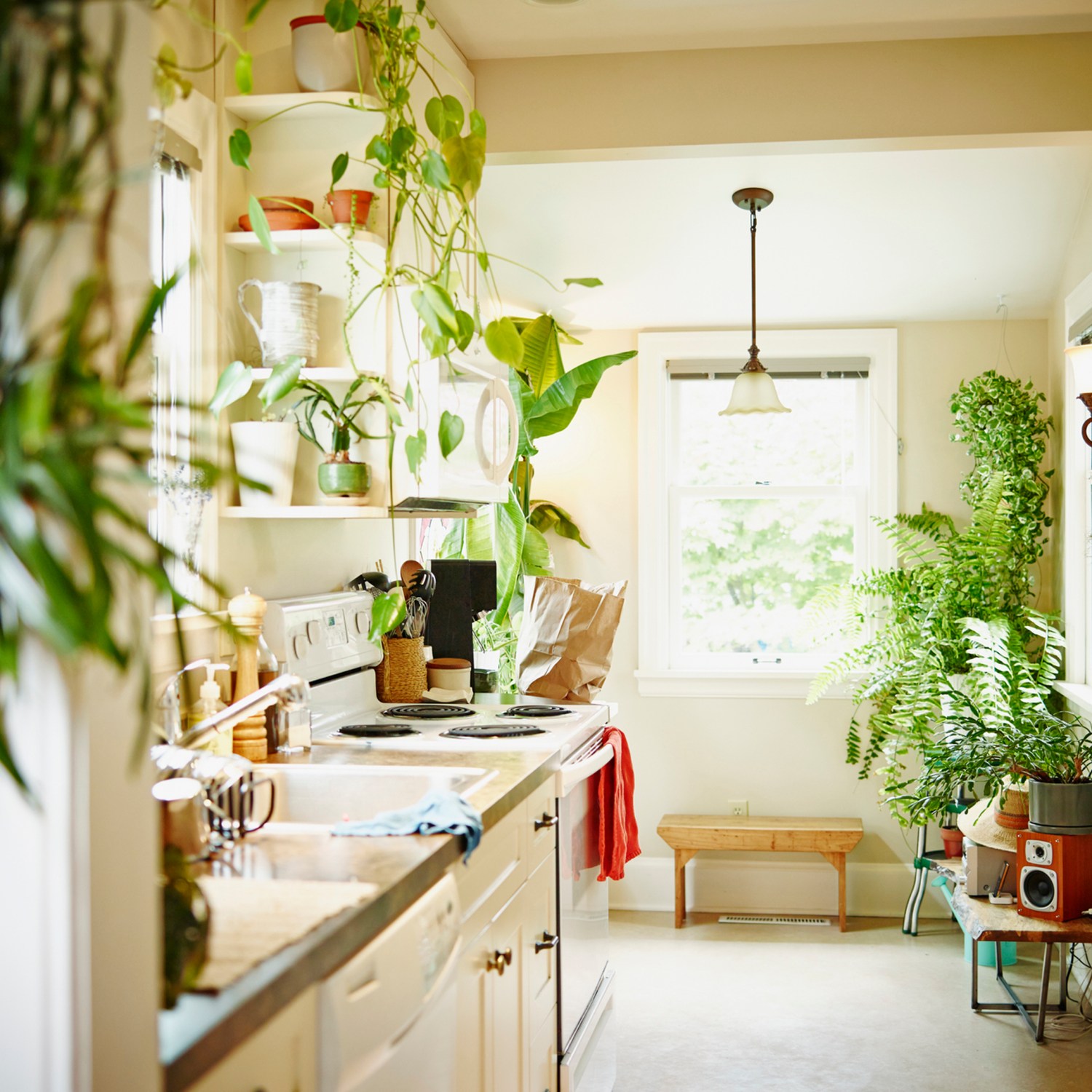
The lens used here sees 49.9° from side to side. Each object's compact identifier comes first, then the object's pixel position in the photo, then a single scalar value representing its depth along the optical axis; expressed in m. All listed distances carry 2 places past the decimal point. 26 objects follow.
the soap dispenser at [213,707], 2.03
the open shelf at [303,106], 2.28
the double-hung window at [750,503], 4.70
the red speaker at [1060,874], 3.07
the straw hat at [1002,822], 3.28
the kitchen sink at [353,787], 2.06
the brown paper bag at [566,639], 3.23
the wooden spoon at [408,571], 3.30
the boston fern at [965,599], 3.96
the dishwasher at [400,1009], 1.23
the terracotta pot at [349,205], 2.29
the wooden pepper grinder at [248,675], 2.19
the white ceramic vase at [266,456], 2.29
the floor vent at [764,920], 4.54
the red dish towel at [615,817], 3.02
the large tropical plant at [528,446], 4.12
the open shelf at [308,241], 2.29
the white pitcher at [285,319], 2.29
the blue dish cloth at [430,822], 1.65
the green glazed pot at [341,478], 2.35
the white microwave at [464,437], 2.58
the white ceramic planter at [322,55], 2.28
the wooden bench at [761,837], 4.39
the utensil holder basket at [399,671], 3.18
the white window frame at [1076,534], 3.84
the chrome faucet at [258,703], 1.56
